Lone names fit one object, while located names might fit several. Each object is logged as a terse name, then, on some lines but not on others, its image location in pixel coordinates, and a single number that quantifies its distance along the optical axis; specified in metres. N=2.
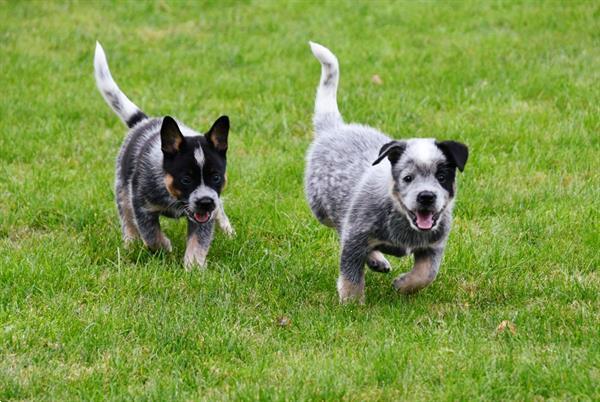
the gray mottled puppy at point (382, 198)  11.81
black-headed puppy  13.44
